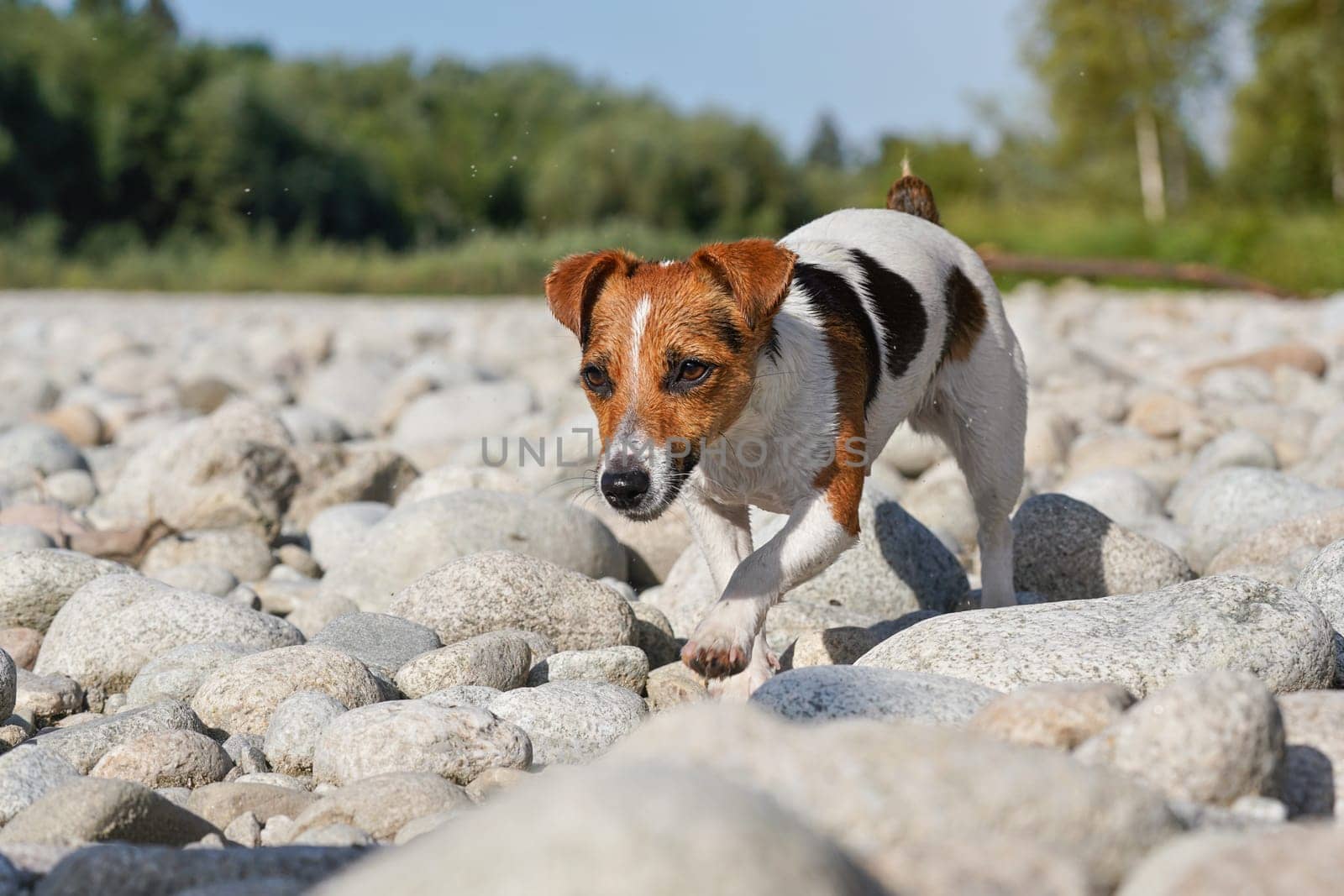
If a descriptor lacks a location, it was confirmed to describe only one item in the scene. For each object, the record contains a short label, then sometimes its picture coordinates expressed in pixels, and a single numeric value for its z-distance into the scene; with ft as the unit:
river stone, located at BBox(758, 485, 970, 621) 19.07
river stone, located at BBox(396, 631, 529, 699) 14.42
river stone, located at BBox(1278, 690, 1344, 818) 9.47
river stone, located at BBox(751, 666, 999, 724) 11.23
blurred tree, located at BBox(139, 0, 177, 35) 128.98
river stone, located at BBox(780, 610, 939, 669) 15.84
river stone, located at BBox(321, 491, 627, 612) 19.54
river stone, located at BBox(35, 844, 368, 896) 8.38
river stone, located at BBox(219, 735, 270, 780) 12.81
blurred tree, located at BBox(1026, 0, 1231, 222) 133.49
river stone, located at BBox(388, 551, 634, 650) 16.49
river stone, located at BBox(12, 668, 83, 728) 14.78
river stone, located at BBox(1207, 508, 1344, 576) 17.81
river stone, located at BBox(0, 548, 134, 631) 17.52
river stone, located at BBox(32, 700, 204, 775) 12.39
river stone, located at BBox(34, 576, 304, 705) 15.90
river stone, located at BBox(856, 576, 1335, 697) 12.48
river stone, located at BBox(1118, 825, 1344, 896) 6.55
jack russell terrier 14.20
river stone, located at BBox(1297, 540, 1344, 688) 14.51
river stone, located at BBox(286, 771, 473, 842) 10.24
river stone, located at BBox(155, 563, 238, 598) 19.88
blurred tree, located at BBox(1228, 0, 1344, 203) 120.37
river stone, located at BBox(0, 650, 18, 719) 13.60
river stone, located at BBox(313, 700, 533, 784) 11.85
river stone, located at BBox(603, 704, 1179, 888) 7.39
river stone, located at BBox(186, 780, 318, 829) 11.07
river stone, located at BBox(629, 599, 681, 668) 17.51
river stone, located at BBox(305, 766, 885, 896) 5.88
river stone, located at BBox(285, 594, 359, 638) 18.61
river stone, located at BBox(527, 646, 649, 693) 15.30
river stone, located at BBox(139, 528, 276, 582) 21.74
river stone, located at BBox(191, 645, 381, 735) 13.76
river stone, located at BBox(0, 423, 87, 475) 27.35
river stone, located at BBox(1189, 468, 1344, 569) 20.53
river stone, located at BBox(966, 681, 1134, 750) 9.45
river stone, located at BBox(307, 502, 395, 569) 22.74
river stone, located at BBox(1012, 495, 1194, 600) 18.70
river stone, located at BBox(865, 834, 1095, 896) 6.97
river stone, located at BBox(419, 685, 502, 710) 13.48
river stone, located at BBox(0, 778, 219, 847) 9.90
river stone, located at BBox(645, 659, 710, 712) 14.79
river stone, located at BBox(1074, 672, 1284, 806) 8.75
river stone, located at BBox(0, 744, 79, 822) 11.22
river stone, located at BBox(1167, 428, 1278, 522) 25.13
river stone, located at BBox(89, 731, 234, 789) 12.03
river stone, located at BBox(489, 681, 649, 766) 13.07
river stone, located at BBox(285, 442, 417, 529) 25.29
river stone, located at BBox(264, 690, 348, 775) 12.75
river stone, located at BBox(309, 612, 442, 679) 15.37
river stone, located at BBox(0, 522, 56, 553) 20.17
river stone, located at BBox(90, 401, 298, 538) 23.43
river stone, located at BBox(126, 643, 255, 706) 14.90
